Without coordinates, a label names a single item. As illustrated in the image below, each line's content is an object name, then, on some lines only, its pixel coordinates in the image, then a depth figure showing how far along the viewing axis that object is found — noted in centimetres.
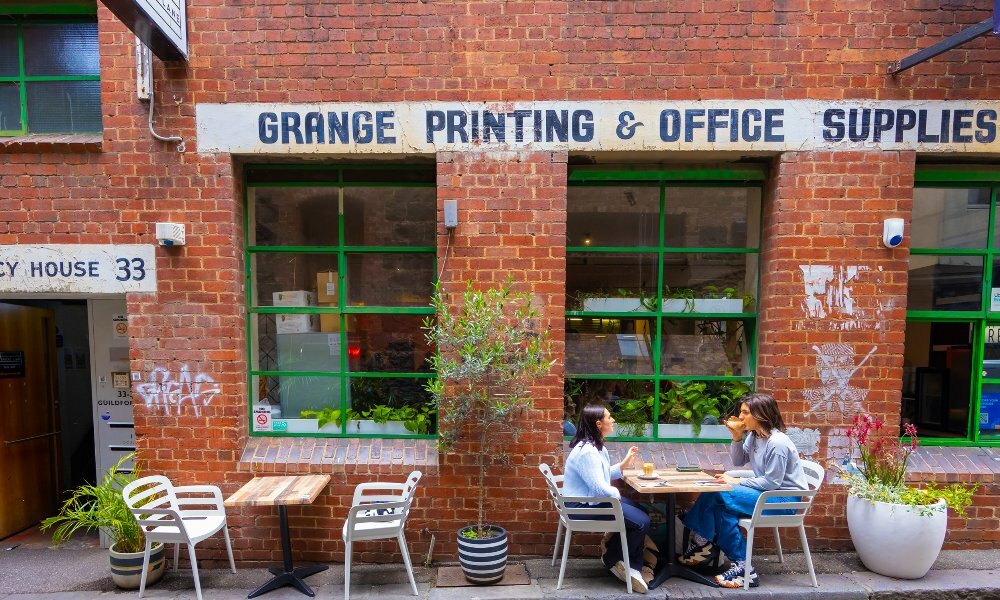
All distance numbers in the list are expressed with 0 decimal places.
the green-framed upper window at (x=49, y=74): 471
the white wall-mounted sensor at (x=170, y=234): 421
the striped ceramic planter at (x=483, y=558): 391
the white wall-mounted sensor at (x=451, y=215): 426
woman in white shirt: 370
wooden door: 509
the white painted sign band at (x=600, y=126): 430
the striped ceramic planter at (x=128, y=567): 396
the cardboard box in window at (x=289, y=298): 484
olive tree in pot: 392
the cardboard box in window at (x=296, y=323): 486
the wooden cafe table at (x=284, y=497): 367
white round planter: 382
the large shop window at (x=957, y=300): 468
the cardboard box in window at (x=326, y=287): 483
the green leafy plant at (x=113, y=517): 405
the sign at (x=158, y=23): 358
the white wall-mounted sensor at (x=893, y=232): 423
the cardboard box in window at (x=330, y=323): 483
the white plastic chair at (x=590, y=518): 367
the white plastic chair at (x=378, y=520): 370
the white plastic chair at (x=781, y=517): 374
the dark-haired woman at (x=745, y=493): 384
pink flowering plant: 397
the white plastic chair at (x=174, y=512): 374
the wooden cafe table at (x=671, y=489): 366
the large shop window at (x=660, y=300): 477
